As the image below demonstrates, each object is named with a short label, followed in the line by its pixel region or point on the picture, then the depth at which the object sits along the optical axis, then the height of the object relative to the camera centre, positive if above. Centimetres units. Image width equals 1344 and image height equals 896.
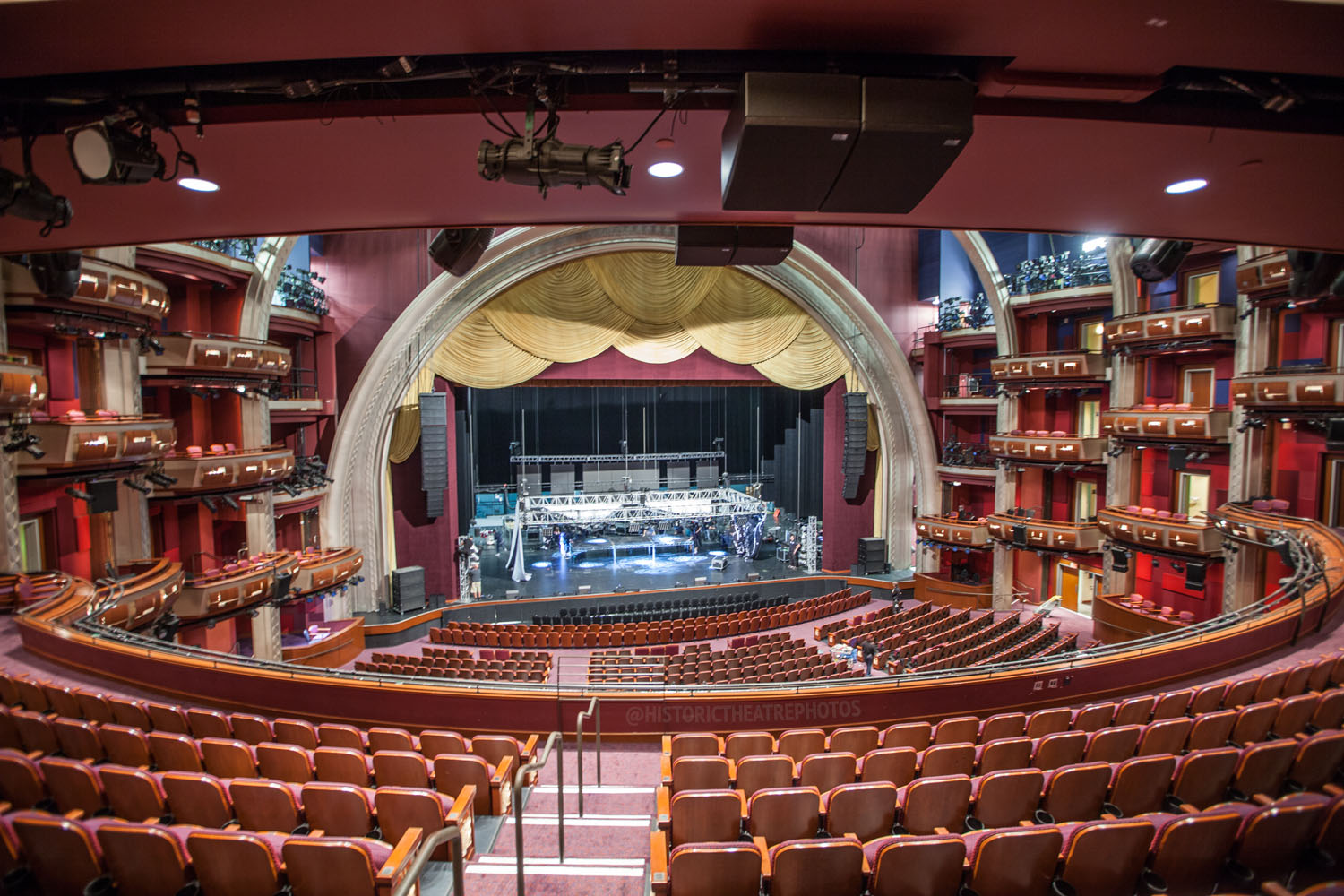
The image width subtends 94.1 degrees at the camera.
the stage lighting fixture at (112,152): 279 +118
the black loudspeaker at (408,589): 1669 -476
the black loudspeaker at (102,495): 909 -123
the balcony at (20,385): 695 +32
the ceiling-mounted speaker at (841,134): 243 +111
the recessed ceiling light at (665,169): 343 +135
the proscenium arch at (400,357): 1650 +148
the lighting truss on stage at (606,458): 2327 -180
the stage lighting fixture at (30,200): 307 +108
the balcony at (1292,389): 933 +35
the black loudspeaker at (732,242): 451 +123
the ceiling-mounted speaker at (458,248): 686 +182
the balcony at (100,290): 851 +173
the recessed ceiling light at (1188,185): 350 +128
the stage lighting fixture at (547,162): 290 +117
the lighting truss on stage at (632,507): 2091 -332
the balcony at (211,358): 1138 +103
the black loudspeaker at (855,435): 1984 -75
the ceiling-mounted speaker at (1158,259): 942 +235
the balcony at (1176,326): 1214 +172
